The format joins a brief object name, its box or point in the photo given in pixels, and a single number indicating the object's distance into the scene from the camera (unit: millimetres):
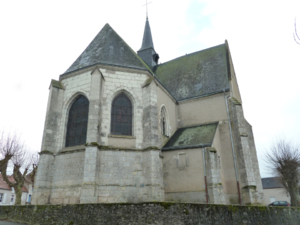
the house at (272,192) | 44931
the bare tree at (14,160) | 18136
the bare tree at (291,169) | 20781
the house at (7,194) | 31280
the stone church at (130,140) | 11016
